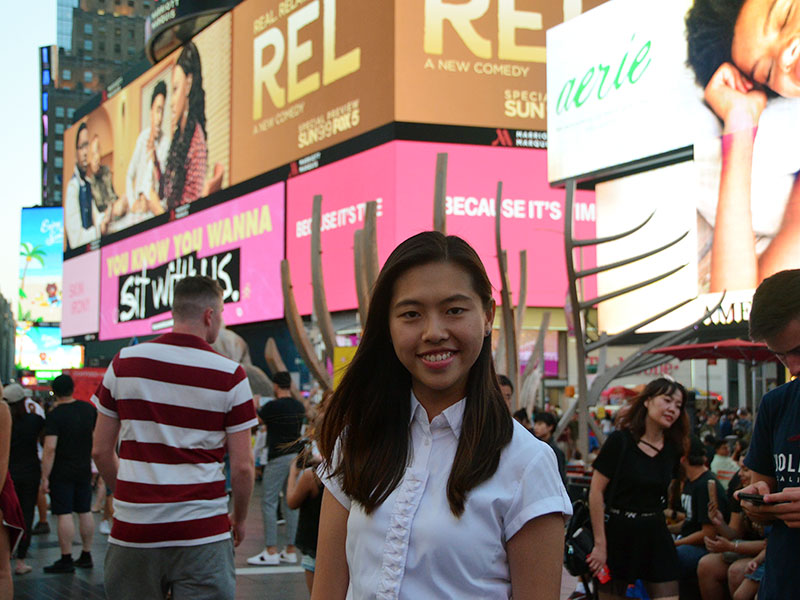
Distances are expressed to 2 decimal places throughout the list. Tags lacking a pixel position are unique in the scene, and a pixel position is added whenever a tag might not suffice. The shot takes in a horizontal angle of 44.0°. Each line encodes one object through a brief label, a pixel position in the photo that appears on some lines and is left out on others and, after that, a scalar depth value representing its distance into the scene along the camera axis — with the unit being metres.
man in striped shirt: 4.09
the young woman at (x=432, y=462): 1.93
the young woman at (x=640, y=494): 5.30
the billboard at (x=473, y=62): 30.48
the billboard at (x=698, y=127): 20.80
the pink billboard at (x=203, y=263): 35.62
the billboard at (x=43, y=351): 67.81
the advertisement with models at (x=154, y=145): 40.19
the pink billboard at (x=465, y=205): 30.00
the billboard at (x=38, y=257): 65.75
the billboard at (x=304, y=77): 31.25
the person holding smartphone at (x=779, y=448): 2.76
